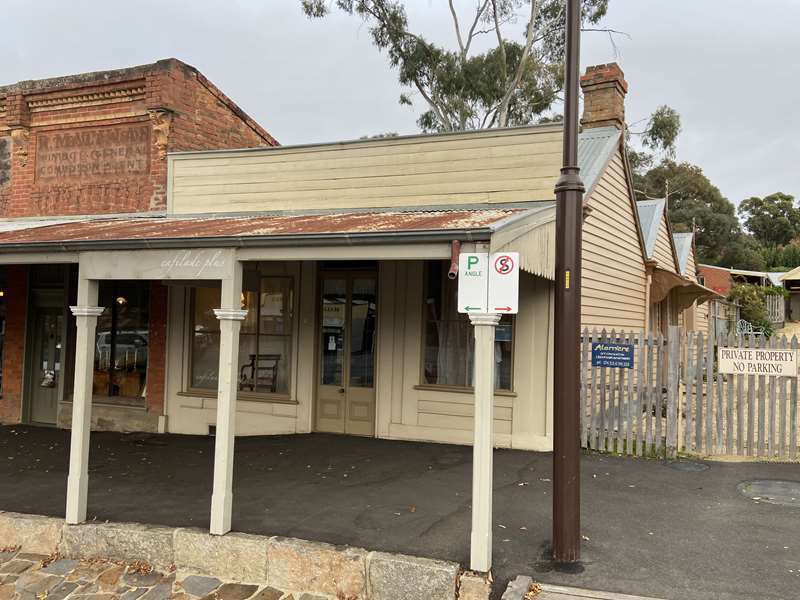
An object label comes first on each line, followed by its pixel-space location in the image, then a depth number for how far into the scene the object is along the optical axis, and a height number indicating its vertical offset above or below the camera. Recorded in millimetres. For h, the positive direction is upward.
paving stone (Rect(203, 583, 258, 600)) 4685 -1970
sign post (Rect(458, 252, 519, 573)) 4441 +179
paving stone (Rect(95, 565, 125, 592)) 4992 -2020
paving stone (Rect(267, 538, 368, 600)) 4547 -1736
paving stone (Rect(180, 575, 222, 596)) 4773 -1967
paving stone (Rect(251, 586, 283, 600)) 4656 -1961
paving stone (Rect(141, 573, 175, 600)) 4793 -2019
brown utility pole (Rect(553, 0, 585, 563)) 4477 +31
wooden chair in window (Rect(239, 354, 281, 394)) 9266 -558
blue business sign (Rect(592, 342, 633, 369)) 7609 -135
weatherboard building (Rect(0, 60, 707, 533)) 5750 +791
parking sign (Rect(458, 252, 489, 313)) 4500 +434
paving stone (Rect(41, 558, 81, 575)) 5242 -2017
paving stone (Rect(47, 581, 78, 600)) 4938 -2094
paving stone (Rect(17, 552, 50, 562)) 5447 -2004
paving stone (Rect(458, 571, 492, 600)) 4188 -1685
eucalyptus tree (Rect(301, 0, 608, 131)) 23141 +10703
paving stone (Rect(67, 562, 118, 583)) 5133 -2016
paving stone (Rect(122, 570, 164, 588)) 4987 -2005
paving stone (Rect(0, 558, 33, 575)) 5293 -2046
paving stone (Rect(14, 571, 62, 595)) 5047 -2083
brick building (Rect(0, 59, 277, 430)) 10031 +2435
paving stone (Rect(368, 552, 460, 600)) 4262 -1679
